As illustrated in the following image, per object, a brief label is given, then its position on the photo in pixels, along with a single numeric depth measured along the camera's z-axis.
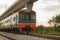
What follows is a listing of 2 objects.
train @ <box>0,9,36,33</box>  16.45
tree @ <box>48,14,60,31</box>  32.22
